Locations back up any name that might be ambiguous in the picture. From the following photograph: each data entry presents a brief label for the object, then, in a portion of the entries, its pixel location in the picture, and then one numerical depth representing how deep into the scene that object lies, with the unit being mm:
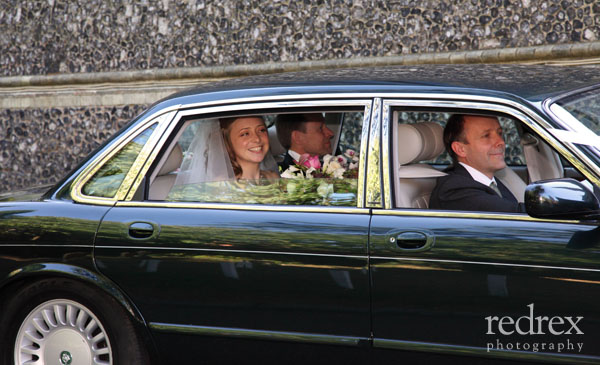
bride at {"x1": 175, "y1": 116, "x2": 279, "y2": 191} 8180
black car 6301
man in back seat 9328
